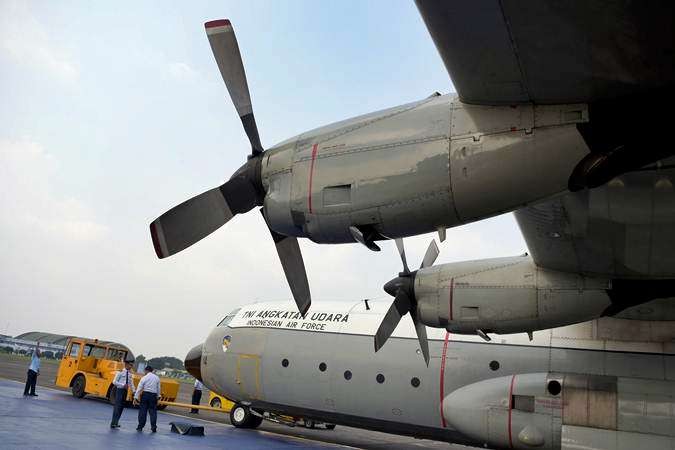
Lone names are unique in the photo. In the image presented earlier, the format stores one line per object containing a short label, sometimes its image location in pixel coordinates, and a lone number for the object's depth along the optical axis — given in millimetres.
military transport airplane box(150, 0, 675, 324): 4254
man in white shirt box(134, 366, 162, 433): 13117
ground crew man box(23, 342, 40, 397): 17880
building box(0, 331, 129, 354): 112712
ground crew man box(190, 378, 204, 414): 24373
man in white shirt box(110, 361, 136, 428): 12938
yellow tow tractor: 20594
